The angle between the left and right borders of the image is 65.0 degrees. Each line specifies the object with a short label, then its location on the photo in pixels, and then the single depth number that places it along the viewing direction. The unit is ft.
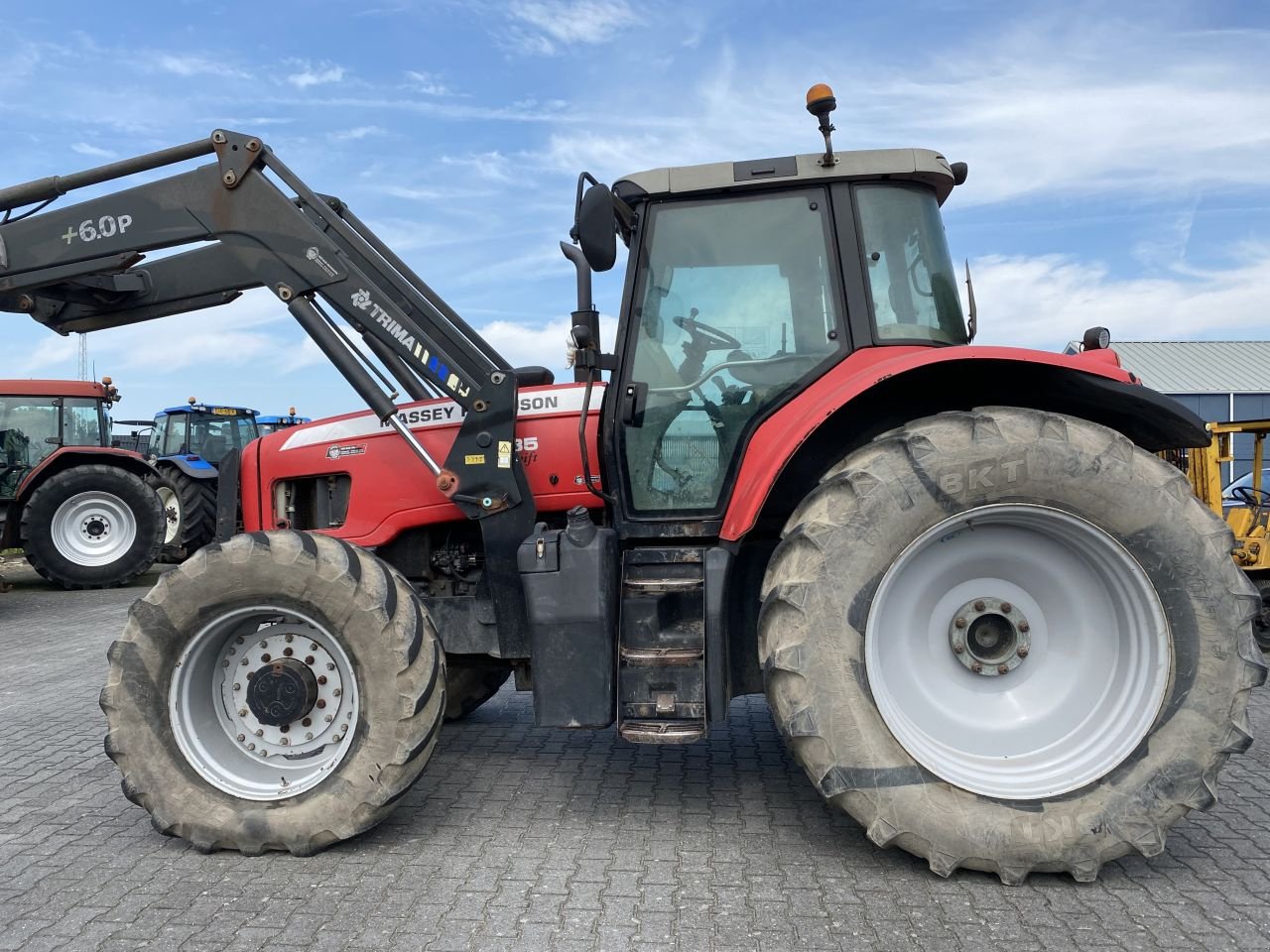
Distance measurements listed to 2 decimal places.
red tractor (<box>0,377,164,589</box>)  38.52
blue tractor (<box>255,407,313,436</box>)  56.59
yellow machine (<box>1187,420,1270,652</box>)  25.49
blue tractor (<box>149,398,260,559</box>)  42.60
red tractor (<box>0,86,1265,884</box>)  10.12
